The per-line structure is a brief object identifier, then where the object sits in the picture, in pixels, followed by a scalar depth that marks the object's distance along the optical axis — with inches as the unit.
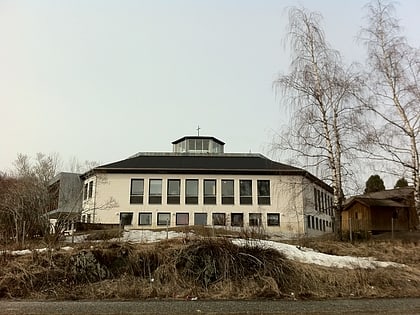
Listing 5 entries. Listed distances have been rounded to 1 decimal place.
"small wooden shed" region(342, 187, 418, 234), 1571.6
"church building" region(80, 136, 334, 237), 1729.8
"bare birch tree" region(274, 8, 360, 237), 1018.7
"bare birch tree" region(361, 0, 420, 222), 1015.6
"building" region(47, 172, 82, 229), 1668.4
